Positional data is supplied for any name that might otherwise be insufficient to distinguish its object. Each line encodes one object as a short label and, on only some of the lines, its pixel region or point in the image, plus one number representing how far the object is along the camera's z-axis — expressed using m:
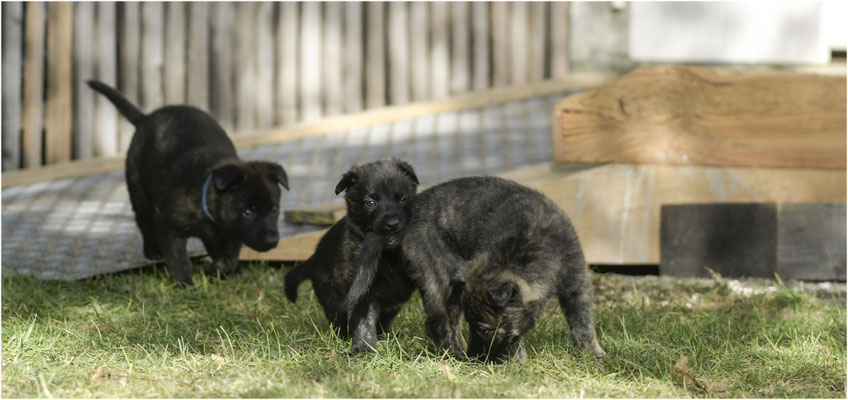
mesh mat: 12.20
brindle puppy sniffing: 7.57
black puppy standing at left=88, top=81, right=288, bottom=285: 10.92
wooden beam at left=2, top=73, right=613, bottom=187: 16.95
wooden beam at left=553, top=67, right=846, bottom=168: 11.86
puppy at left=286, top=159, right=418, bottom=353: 8.16
